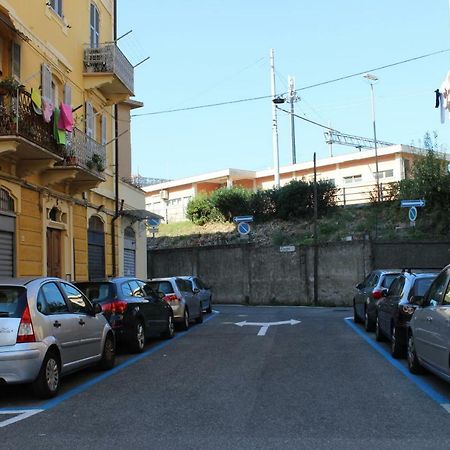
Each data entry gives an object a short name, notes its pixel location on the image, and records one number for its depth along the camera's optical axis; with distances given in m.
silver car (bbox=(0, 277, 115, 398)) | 7.31
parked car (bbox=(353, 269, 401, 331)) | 14.12
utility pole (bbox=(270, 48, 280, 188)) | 42.69
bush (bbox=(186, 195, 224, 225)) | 39.62
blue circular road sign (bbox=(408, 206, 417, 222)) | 25.65
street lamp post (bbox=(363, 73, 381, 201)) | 43.05
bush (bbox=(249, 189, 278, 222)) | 37.09
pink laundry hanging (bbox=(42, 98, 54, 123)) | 14.38
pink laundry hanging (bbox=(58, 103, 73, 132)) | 15.36
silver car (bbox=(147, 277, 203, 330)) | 16.05
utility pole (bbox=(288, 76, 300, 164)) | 50.24
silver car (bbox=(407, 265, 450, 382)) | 7.20
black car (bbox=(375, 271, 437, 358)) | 10.29
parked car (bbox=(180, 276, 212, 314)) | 19.56
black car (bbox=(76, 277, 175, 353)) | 11.64
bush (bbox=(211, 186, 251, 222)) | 37.91
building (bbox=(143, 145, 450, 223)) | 44.78
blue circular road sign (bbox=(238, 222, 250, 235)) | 27.23
